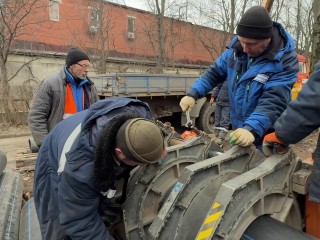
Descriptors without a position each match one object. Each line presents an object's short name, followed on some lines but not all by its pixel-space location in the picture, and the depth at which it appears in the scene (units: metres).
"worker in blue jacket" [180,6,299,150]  2.11
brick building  15.84
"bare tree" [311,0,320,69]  6.54
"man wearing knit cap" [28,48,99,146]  3.07
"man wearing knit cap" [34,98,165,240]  1.41
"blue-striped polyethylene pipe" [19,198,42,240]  2.70
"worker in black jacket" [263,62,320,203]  1.46
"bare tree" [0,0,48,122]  9.48
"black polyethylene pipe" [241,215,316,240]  1.54
